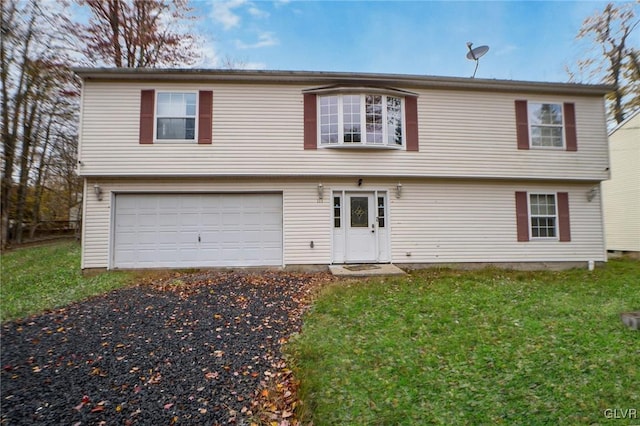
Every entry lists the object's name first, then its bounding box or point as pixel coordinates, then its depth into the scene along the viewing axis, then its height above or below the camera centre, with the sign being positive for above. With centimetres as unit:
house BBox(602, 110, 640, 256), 1131 +133
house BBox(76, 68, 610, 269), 771 +150
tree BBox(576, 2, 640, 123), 1405 +827
